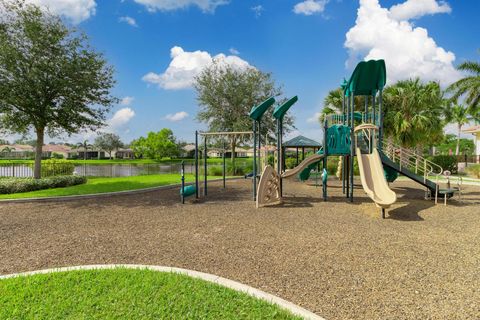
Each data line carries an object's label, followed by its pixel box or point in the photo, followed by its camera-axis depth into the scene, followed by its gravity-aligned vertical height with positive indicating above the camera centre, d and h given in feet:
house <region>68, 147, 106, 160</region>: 315.21 +8.45
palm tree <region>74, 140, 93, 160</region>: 332.43 +18.80
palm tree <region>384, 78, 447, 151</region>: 74.49 +13.20
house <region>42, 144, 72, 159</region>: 300.67 +12.15
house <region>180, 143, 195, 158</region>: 258.94 +8.39
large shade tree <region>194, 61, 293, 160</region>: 83.51 +19.46
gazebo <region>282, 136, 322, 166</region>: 63.67 +4.09
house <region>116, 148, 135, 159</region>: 326.79 +7.67
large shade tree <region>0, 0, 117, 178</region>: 37.81 +12.24
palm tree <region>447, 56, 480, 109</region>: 69.72 +19.16
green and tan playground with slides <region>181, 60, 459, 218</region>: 31.35 +1.15
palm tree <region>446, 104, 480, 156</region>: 172.35 +27.84
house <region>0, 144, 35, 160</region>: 279.06 +10.42
